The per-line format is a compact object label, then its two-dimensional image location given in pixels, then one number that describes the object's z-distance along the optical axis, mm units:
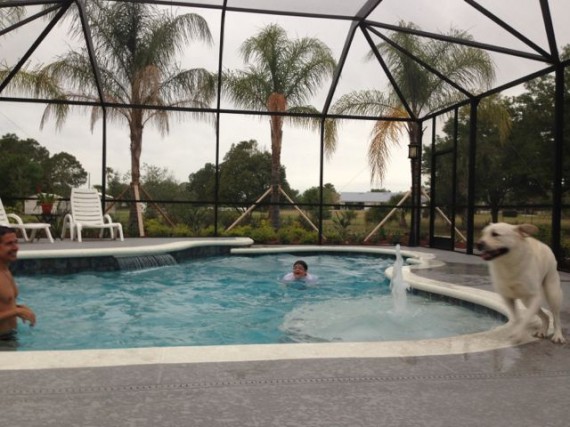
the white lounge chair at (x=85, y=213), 9367
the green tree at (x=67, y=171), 17072
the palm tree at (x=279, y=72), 14992
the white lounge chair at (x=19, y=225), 8227
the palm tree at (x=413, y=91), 12078
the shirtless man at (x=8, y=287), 3457
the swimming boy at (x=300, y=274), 7246
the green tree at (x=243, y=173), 24078
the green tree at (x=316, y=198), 14961
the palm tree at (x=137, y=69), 13148
